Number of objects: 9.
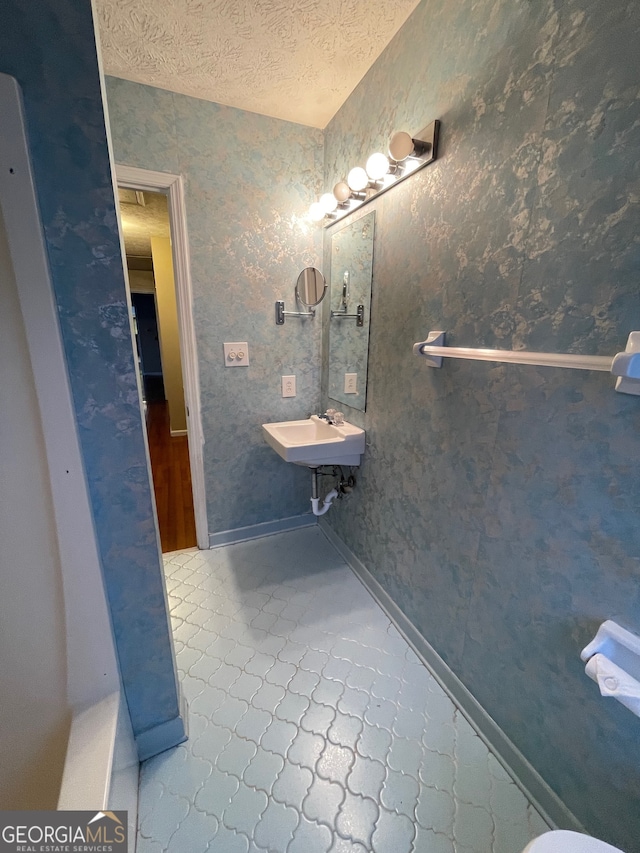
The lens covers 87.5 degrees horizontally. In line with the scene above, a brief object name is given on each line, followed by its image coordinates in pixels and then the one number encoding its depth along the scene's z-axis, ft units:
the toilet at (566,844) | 2.02
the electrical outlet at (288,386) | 6.75
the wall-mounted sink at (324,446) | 5.33
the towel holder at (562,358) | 2.04
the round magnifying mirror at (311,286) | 6.30
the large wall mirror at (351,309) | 5.29
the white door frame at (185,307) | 5.19
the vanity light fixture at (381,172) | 3.73
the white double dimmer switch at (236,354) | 6.15
